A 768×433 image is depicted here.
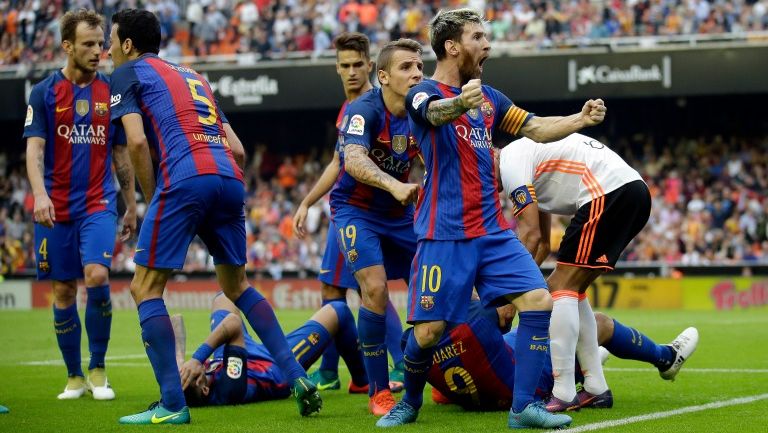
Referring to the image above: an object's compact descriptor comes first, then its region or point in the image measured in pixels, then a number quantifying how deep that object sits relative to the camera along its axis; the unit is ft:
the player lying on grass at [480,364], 44.52
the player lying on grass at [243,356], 48.93
